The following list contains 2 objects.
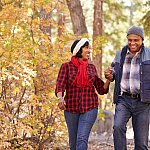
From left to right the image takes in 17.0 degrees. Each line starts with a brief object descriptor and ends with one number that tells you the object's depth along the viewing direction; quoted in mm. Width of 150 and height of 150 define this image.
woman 6615
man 6368
